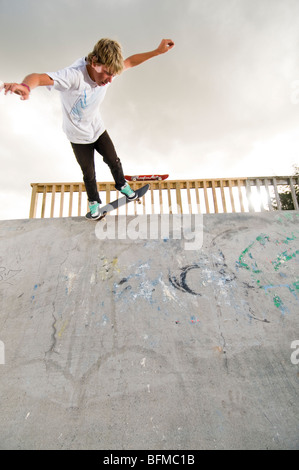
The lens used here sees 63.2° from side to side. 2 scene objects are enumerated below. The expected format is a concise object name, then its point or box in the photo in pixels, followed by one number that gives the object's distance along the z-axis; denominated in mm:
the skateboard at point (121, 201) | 3342
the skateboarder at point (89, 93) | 2095
